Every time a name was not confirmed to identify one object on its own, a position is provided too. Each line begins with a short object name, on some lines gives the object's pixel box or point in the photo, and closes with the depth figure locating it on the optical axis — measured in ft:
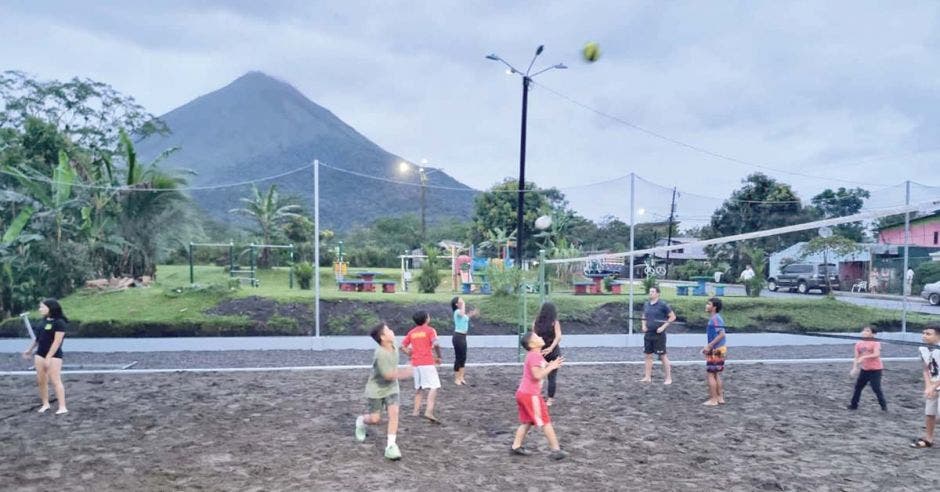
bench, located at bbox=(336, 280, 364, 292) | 60.13
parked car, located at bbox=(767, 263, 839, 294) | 62.90
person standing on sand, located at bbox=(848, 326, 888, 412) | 27.45
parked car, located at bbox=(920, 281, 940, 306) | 58.29
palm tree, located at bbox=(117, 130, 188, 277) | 56.65
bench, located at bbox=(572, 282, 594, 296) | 57.57
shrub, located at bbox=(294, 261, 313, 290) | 61.36
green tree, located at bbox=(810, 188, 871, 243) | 59.57
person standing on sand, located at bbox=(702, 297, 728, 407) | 28.86
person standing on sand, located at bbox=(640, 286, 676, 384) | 33.04
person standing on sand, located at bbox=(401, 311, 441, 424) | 26.27
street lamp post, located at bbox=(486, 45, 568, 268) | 55.72
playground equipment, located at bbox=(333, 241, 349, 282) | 61.87
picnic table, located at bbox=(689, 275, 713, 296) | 61.11
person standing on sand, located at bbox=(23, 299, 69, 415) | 26.99
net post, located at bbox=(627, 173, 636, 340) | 49.16
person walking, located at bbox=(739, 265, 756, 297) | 60.80
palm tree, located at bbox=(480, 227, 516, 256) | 71.81
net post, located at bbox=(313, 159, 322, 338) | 44.61
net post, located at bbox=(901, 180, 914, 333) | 48.50
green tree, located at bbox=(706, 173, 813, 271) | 59.00
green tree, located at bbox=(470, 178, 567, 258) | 83.76
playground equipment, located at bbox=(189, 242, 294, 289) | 60.54
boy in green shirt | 21.94
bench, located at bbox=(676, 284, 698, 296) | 59.31
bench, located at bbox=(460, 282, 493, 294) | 58.15
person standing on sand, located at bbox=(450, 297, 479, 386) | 32.86
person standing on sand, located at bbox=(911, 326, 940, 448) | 22.39
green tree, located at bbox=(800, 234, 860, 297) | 59.77
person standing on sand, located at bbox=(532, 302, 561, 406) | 28.04
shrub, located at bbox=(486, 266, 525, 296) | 55.77
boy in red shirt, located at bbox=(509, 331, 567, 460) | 20.83
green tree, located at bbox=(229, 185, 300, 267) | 84.25
